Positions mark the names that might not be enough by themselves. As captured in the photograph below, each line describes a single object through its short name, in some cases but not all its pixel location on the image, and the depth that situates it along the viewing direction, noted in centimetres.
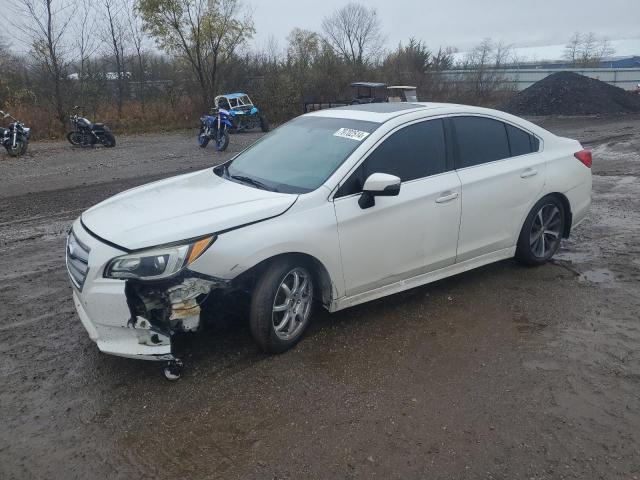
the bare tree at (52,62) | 2084
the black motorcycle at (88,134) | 1700
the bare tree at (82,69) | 2323
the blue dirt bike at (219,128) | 1620
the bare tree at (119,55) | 2690
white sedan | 337
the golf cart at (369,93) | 2048
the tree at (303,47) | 3127
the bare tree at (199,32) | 2631
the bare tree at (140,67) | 2759
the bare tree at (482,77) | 3497
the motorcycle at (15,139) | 1484
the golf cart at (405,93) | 2009
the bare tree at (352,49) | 3378
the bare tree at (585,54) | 6009
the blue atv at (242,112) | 2315
